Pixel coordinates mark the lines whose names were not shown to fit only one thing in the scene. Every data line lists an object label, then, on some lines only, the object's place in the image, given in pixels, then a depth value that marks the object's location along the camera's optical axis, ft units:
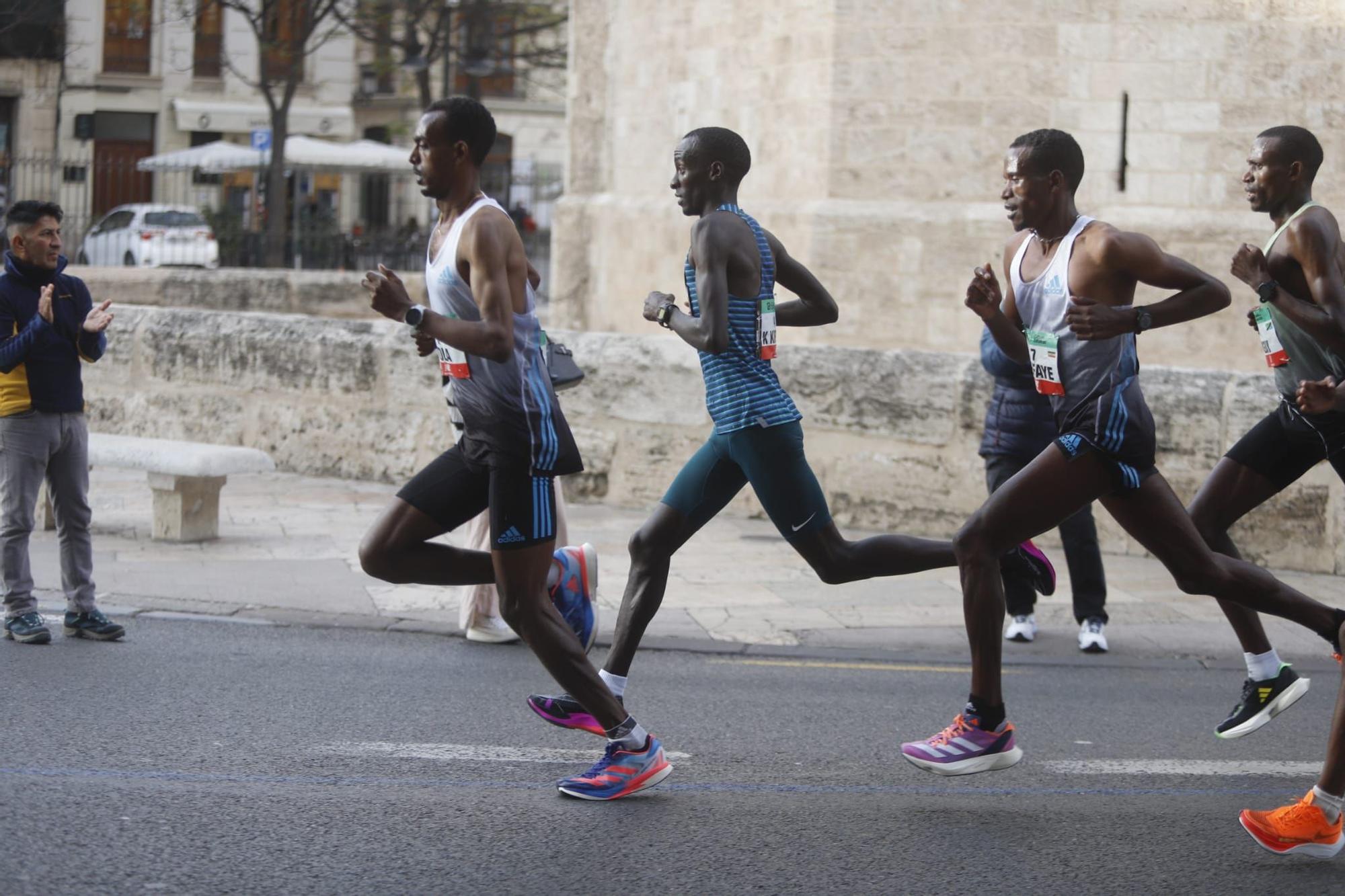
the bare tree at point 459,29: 185.63
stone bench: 55.41
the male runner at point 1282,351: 32.87
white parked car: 156.47
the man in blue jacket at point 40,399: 41.34
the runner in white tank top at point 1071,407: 30.46
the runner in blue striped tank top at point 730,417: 32.12
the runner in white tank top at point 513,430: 29.09
